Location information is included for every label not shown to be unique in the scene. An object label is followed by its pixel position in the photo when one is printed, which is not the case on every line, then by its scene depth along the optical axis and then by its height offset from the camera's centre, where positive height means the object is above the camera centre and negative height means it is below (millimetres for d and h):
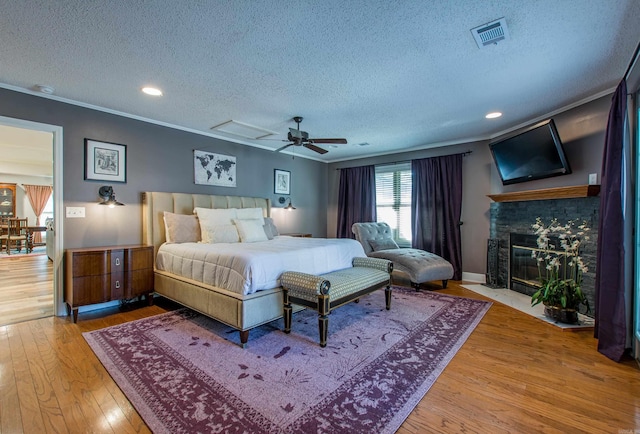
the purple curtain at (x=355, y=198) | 6322 +397
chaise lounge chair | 4375 -680
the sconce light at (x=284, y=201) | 5837 +234
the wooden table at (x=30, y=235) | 8177 -633
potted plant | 3043 -681
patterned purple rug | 1639 -1159
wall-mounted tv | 3469 +817
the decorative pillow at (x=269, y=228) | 4654 -228
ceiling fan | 3621 +970
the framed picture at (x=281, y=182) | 5842 +693
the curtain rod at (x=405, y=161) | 5074 +1103
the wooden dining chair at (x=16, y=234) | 7832 -572
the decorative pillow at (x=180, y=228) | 3820 -191
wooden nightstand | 3123 -704
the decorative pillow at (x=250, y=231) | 3998 -230
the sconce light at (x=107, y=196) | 3539 +224
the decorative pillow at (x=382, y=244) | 5299 -546
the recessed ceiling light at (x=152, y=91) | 2992 +1317
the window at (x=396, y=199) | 5926 +351
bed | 2584 -583
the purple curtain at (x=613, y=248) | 2344 -273
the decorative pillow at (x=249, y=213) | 4467 +24
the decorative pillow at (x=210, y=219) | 3823 -63
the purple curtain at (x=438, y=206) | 5168 +171
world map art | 4582 +765
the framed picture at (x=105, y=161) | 3527 +675
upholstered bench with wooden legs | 2520 -717
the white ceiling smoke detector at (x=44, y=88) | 2930 +1306
